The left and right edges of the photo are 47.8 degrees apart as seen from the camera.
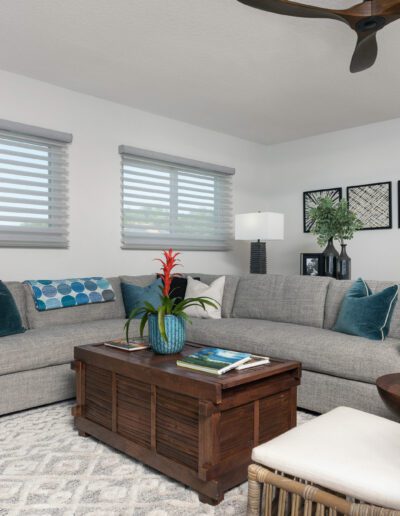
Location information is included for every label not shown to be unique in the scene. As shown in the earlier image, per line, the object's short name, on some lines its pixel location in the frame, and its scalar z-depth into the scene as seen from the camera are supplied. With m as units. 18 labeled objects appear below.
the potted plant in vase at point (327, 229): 4.05
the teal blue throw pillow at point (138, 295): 3.75
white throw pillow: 3.76
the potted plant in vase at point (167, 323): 2.23
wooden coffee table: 1.74
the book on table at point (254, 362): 1.97
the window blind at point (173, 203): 4.39
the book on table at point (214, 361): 1.91
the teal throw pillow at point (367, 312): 2.71
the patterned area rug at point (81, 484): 1.67
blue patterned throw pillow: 3.35
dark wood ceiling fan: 2.09
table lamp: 4.38
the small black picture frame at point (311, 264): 4.49
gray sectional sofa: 2.56
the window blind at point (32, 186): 3.57
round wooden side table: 1.33
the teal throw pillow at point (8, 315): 2.91
